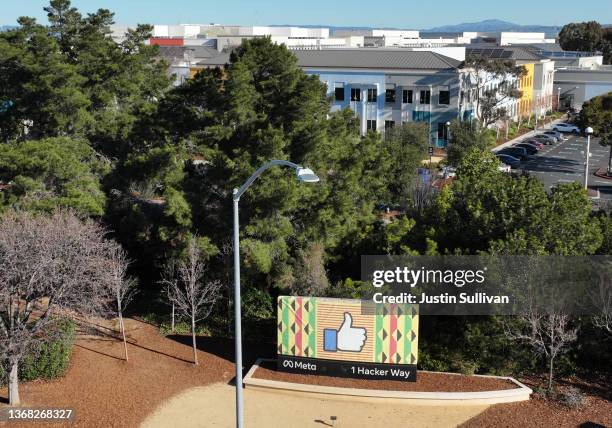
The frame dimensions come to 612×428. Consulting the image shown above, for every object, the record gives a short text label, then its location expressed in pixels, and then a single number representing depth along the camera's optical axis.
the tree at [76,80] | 28.09
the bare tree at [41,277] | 17.73
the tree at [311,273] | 21.34
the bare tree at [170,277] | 23.35
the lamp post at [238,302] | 12.27
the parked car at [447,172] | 44.43
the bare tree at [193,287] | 20.67
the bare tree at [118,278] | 20.45
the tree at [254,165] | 23.25
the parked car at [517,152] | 56.66
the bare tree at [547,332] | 18.16
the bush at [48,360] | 19.36
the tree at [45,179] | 24.14
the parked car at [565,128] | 70.61
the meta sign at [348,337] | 19.02
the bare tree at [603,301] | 18.39
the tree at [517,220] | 19.12
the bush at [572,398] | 17.78
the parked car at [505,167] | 48.12
